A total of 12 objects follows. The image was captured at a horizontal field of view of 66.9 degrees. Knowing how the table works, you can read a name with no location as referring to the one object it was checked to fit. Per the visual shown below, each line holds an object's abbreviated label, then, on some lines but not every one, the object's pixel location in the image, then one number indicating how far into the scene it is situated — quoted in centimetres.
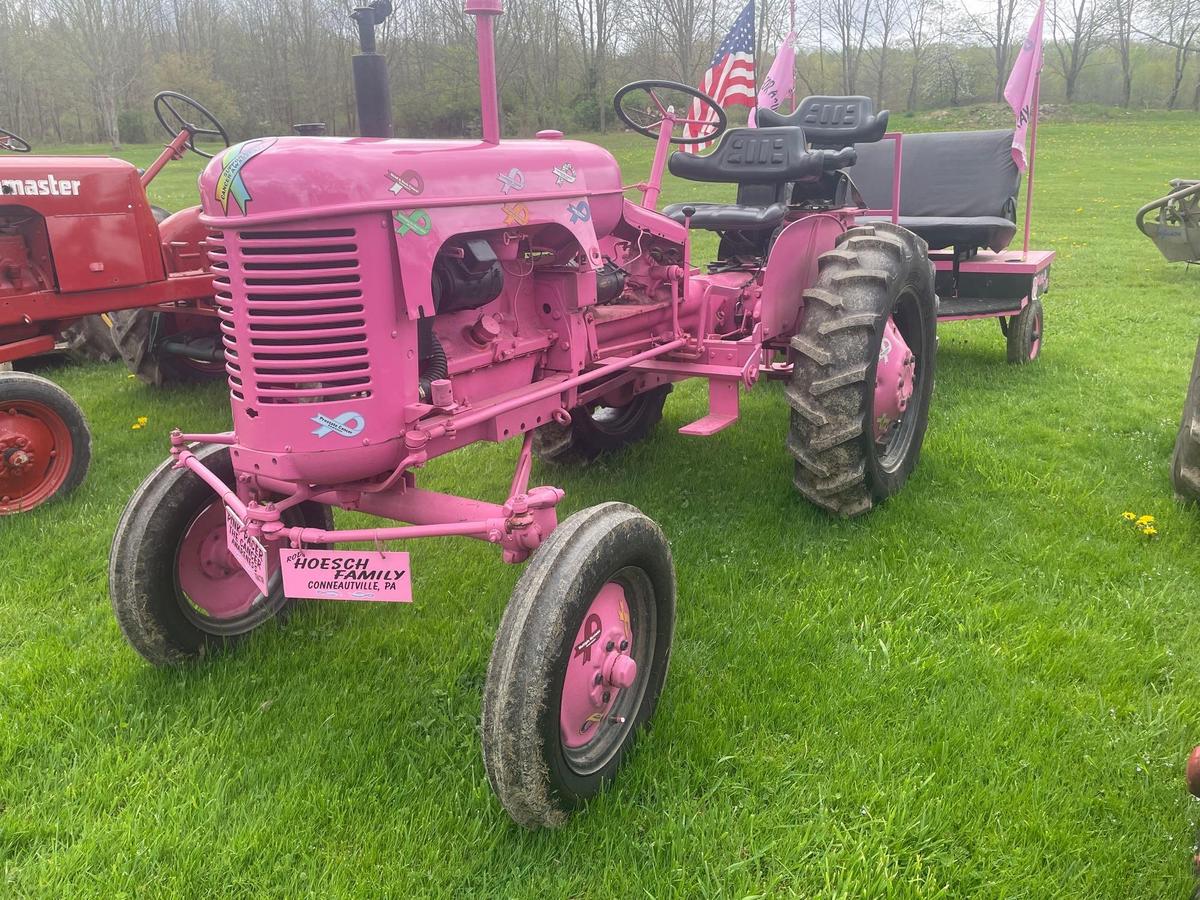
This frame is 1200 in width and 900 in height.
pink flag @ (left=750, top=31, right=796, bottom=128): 809
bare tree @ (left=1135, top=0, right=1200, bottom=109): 3881
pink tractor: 221
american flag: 727
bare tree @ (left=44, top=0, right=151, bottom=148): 3291
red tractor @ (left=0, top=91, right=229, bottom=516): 425
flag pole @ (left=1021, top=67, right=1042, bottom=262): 677
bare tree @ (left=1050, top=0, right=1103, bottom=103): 4147
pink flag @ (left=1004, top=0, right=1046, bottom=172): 717
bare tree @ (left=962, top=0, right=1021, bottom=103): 3972
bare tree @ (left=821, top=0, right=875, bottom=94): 4181
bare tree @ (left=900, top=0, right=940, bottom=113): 4338
